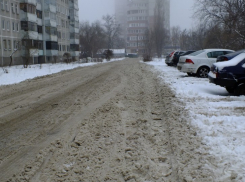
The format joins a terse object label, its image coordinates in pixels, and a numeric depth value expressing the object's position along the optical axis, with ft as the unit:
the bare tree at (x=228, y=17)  90.38
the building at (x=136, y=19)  478.59
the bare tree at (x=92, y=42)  273.54
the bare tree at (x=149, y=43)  260.93
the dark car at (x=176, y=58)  87.14
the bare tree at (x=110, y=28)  347.60
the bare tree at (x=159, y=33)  258.78
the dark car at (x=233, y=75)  29.22
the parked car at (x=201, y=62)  50.51
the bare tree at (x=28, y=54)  94.32
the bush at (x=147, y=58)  162.99
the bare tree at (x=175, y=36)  379.94
